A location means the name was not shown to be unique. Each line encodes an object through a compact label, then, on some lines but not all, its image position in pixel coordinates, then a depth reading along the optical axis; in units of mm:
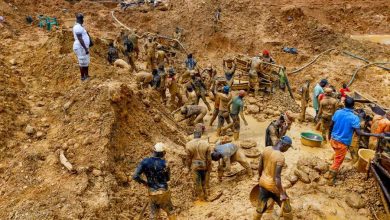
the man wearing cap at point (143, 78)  11421
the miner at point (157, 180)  5926
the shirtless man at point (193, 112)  10938
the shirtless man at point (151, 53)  14570
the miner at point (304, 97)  11664
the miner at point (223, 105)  10344
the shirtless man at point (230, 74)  12617
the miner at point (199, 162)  7324
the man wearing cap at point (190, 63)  13672
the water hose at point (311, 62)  16625
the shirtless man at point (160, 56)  14023
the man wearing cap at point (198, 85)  11922
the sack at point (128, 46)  15111
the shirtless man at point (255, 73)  13080
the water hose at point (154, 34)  18323
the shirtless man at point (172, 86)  11789
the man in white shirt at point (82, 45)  8562
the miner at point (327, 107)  9859
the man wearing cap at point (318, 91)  11195
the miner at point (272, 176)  5757
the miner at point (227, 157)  7941
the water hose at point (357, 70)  14961
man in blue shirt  7254
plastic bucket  7900
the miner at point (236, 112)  10141
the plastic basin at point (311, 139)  10252
